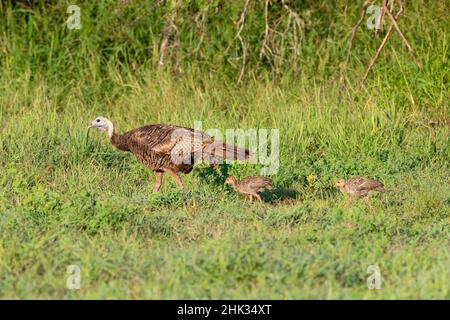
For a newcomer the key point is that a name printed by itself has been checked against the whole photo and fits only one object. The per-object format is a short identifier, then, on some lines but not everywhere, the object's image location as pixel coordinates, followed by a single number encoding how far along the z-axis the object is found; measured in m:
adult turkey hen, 15.98
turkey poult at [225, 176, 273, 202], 15.38
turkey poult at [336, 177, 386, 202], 15.02
